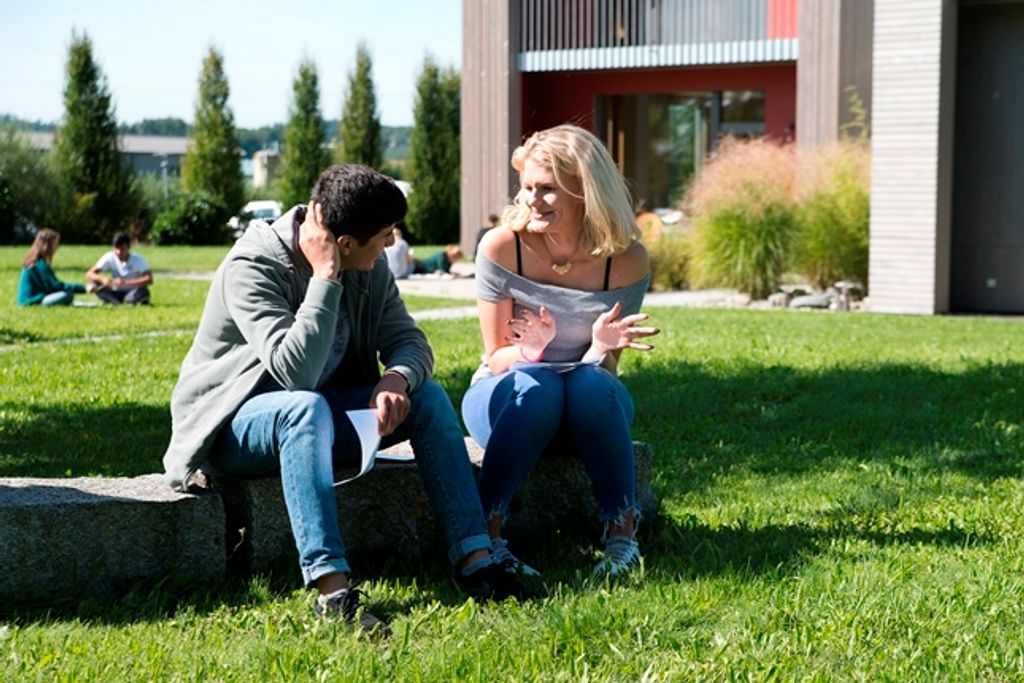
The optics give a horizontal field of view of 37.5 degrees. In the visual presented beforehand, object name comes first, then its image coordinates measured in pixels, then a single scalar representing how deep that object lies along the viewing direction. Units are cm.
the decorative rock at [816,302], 1617
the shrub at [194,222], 3572
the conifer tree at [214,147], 3944
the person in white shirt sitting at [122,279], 1611
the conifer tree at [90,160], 3628
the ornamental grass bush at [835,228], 1697
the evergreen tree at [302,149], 3991
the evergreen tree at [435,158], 3641
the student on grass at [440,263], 2288
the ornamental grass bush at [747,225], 1727
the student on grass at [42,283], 1531
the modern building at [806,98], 1543
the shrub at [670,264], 1913
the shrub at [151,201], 3769
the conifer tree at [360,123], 3919
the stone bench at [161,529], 413
